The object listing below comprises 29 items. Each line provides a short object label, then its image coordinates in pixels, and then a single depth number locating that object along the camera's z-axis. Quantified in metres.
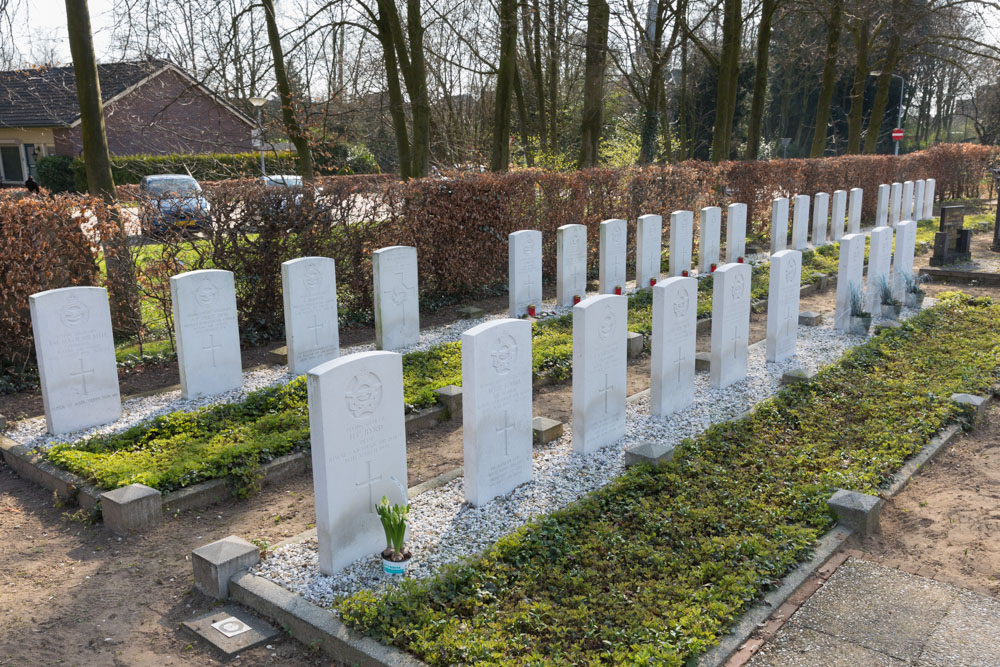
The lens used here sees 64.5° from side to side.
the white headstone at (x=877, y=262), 10.08
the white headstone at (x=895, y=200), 19.73
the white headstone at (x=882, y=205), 19.12
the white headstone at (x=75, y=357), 6.63
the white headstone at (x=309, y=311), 8.11
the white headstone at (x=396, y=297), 9.05
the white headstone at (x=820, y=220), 16.19
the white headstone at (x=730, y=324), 7.57
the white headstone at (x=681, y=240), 12.79
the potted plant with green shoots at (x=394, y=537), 4.44
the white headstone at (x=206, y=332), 7.41
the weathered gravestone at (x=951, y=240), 14.57
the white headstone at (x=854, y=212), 17.70
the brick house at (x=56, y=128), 29.69
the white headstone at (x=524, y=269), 10.54
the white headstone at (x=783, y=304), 8.38
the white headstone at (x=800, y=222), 15.38
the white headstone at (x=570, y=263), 11.15
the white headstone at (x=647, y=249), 12.21
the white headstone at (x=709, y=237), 13.45
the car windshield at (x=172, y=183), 19.02
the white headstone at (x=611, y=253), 11.62
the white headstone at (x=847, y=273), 9.66
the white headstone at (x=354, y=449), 4.43
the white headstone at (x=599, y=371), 6.10
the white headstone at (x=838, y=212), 16.48
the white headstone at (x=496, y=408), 5.24
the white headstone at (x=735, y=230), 14.02
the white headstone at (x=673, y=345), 6.85
